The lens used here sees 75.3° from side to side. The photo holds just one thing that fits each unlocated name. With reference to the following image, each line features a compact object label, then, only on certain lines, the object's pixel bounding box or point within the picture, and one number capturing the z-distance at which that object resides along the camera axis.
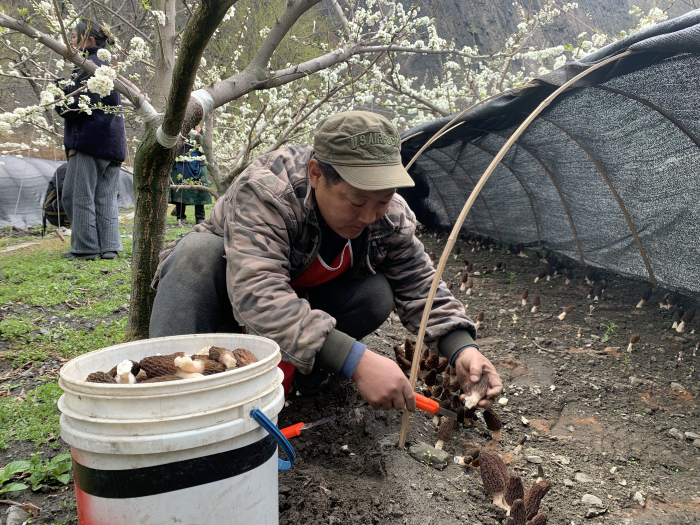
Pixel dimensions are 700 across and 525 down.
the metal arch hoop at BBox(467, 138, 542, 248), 6.39
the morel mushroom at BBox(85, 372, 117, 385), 1.36
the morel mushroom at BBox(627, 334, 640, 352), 3.93
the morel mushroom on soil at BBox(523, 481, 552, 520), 2.00
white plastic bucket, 1.16
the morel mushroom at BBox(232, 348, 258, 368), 1.50
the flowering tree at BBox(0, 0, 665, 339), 2.37
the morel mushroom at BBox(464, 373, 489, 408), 2.17
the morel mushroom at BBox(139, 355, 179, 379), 1.48
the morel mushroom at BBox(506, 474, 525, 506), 2.02
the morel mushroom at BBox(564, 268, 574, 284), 5.74
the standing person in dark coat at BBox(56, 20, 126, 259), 5.63
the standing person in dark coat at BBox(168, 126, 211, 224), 9.50
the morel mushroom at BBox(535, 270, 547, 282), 5.90
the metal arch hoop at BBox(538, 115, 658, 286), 4.76
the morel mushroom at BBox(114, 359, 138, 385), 1.41
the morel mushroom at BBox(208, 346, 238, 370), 1.53
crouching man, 1.92
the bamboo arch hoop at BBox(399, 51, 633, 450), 2.31
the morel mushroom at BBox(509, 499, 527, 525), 1.91
